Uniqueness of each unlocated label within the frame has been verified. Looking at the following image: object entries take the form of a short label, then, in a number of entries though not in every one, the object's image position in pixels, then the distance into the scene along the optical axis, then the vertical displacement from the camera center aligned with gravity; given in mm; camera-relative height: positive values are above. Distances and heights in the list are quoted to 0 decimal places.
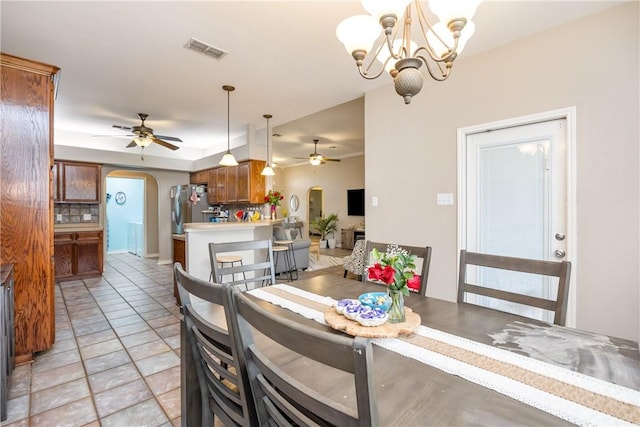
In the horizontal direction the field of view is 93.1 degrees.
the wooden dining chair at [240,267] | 1986 -329
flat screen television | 8750 +261
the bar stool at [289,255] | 5559 -828
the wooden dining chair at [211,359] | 913 -525
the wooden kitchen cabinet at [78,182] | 5633 +573
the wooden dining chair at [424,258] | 1830 -288
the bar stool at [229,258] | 3645 -589
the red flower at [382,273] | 1245 -260
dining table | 761 -502
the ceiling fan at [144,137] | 4582 +1136
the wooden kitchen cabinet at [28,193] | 2273 +144
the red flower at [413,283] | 1262 -305
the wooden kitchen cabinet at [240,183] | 5695 +558
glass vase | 1280 -413
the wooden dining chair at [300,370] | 544 -366
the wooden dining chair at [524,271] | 1393 -308
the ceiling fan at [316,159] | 7055 +1220
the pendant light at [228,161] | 4348 +728
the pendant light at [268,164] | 4956 +865
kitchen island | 3707 -354
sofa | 5668 -736
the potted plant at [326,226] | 9320 -464
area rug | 6452 -1174
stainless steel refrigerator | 6648 +164
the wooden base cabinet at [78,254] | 5391 -783
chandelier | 1348 +884
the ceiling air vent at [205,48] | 2680 +1495
